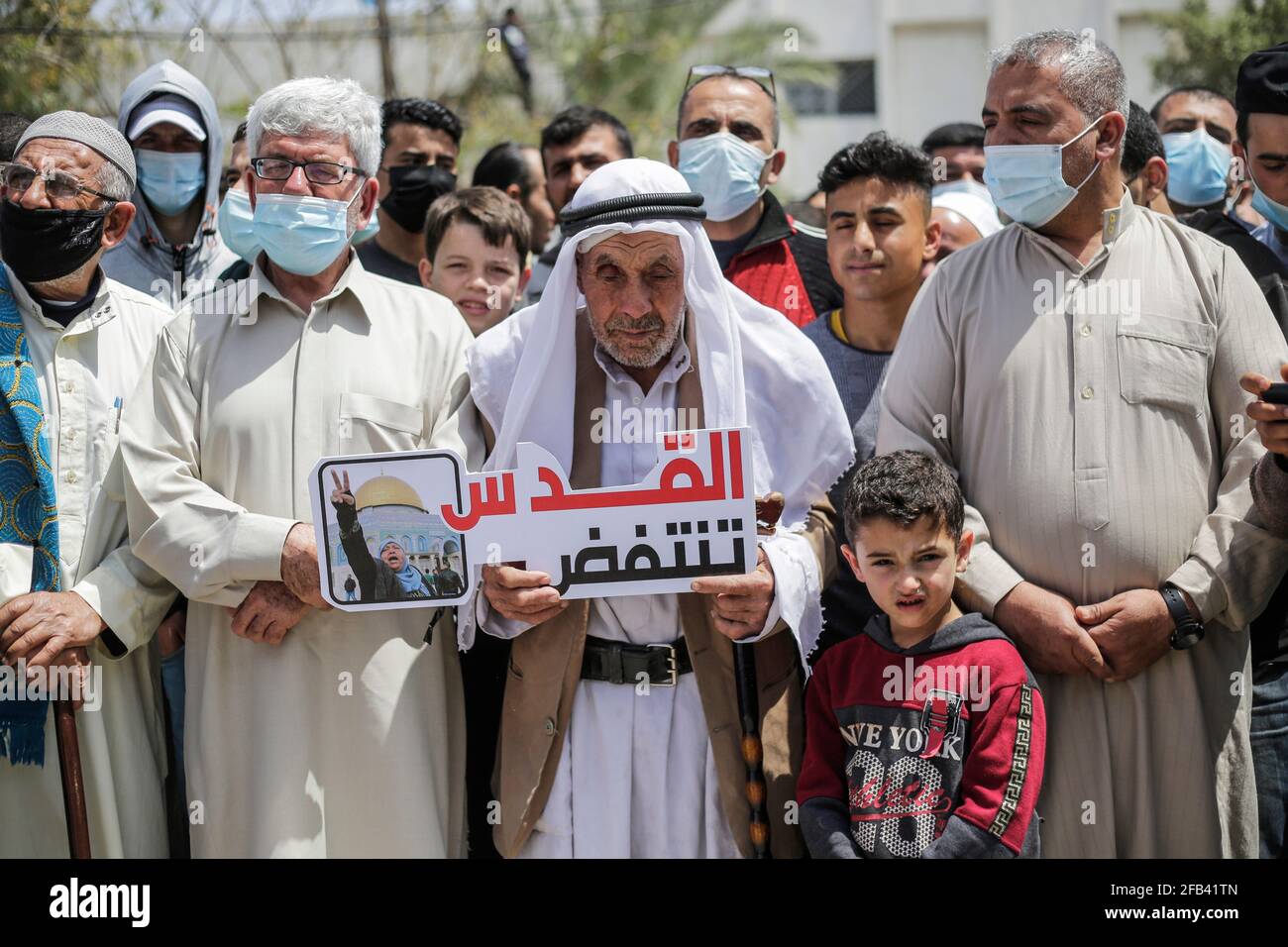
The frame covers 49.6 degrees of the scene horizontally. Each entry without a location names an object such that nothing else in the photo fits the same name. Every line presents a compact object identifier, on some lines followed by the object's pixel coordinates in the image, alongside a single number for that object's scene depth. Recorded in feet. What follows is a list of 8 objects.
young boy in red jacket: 11.26
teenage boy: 15.20
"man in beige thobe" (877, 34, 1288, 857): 12.19
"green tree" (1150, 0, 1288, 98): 49.01
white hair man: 12.39
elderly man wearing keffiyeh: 11.95
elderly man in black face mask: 12.85
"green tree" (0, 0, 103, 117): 35.83
